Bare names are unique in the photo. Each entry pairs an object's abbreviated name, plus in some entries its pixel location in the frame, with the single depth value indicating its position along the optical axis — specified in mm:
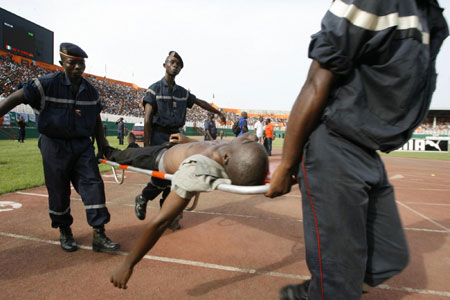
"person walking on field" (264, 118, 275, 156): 13180
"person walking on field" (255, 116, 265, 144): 14068
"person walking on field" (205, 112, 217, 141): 11539
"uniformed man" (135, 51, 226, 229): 3942
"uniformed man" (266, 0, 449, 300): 1188
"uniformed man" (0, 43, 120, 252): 2959
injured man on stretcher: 1854
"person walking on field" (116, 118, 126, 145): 18641
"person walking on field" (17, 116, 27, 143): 17062
